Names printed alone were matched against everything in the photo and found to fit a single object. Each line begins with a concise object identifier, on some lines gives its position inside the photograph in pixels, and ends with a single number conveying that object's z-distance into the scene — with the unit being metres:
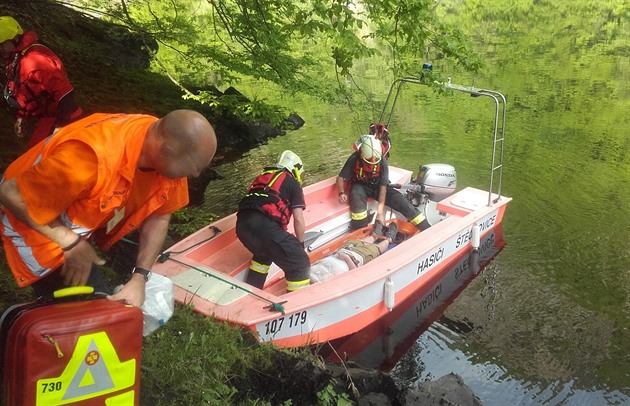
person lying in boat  5.55
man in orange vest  1.96
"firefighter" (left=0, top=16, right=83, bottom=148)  4.03
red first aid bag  1.92
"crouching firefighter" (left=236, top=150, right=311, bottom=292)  4.98
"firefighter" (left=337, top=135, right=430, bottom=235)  6.89
